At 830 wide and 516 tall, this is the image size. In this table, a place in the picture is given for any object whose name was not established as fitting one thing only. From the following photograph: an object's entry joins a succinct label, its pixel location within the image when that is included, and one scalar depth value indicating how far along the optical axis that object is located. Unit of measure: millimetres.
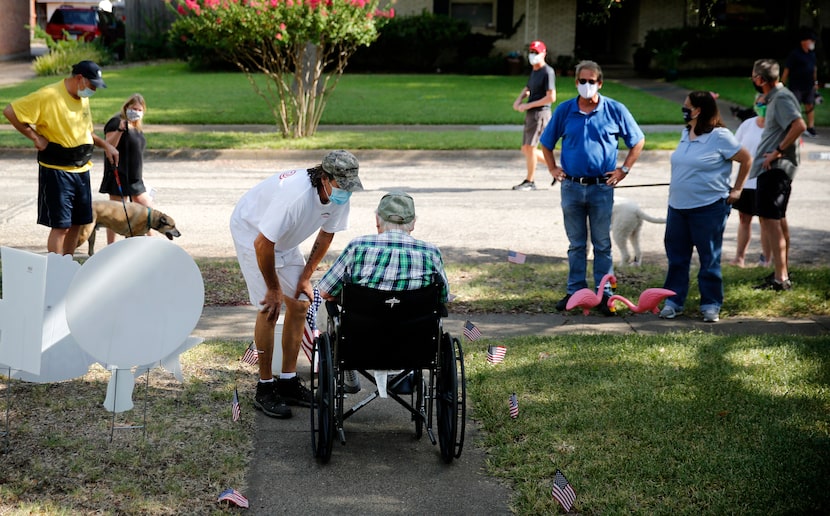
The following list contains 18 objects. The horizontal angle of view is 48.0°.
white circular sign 4801
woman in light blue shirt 7301
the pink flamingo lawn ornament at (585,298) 7609
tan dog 8930
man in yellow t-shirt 7480
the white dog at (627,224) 8898
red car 36562
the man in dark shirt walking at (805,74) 18094
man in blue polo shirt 7517
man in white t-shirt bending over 5008
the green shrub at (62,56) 28547
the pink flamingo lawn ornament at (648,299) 7570
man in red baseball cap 12828
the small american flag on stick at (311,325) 6125
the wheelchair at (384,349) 4742
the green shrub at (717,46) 30656
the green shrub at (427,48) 31312
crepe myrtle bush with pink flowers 14898
